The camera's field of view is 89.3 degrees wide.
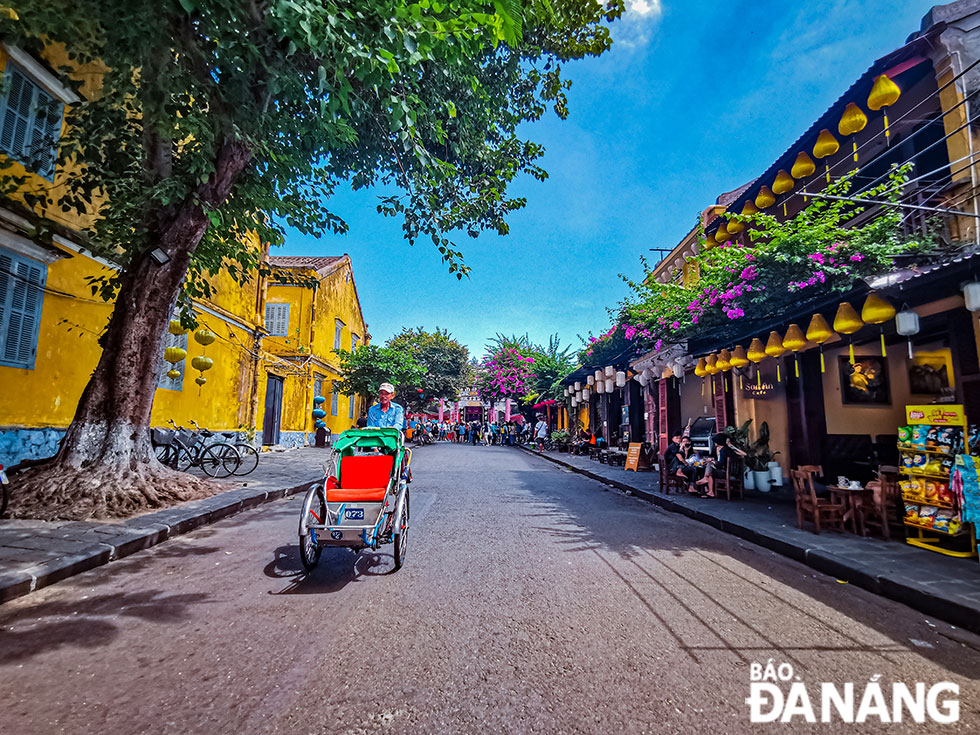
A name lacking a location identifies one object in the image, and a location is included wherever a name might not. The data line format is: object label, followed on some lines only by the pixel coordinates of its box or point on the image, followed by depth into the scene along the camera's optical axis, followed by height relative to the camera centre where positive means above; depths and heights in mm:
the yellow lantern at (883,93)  6102 +4206
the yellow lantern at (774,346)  8344 +1470
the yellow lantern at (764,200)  10531 +4930
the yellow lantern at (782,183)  9742 +4925
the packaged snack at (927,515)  5668 -908
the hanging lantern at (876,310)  6324 +1588
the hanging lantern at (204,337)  12531 +2214
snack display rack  5500 -455
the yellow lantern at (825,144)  7164 +4168
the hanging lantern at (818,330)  7203 +1501
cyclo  4559 -681
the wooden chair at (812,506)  6379 -931
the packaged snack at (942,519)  5492 -929
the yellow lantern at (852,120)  6598 +4186
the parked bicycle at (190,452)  10703 -601
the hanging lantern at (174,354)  11516 +1625
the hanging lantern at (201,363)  12664 +1574
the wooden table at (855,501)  6316 -853
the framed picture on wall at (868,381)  10281 +1115
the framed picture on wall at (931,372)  8781 +1154
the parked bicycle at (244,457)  11742 -994
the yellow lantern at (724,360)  10102 +1476
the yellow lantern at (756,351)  9002 +1483
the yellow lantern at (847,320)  6703 +1536
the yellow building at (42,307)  8039 +2159
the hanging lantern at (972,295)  5516 +1568
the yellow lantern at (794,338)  7785 +1491
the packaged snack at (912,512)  5852 -914
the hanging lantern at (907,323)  6398 +1449
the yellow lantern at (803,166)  8508 +4574
